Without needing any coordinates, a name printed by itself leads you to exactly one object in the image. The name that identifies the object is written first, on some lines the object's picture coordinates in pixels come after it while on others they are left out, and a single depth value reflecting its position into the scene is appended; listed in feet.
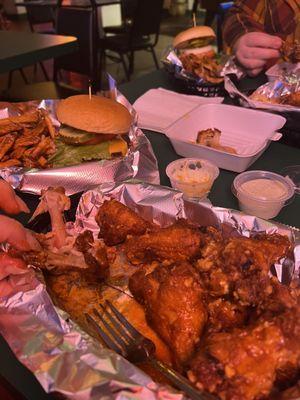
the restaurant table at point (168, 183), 0.85
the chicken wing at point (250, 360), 0.70
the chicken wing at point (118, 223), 1.18
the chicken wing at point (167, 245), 1.06
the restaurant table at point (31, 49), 3.05
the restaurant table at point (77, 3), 7.81
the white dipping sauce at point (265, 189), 1.31
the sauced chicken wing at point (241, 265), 0.88
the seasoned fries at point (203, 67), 2.23
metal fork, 0.75
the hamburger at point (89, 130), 1.68
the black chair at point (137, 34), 7.18
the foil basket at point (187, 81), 2.21
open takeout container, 1.55
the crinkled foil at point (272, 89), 1.88
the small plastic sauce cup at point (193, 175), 1.39
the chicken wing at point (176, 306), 0.86
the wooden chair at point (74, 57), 3.34
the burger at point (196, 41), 2.53
